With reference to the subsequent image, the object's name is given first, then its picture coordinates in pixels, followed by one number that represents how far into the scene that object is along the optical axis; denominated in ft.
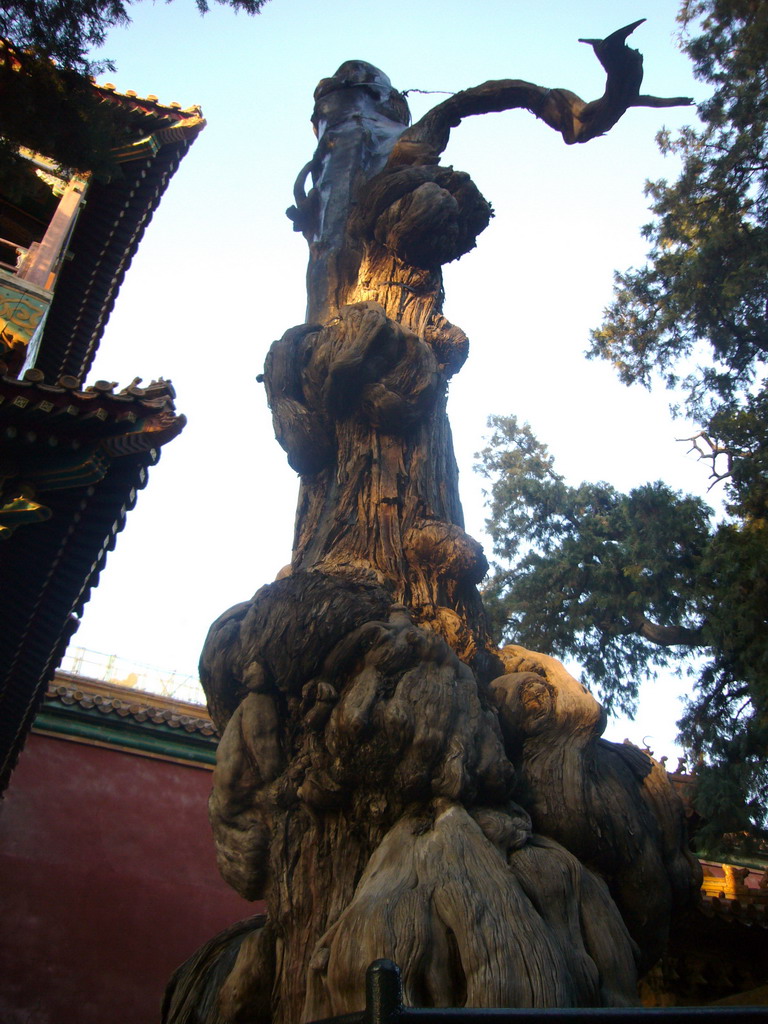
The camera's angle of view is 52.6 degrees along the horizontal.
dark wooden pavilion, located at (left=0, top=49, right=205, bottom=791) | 14.30
